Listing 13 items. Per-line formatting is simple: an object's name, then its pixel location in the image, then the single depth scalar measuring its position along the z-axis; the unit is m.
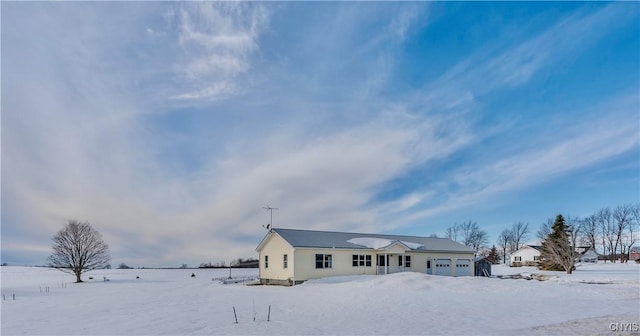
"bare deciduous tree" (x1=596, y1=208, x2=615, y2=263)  77.69
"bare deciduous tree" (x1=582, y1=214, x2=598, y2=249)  76.88
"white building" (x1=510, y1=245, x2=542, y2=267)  71.50
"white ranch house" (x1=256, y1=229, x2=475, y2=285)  32.38
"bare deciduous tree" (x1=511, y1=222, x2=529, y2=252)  91.31
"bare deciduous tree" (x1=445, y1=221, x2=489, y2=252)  88.06
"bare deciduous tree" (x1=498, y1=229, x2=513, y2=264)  94.44
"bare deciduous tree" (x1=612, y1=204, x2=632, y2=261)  76.06
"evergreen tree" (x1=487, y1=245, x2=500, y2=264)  81.71
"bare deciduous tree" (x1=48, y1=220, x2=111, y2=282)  44.38
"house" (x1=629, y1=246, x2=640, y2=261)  79.79
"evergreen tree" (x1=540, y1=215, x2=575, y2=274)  46.56
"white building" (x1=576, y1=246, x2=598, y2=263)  72.09
